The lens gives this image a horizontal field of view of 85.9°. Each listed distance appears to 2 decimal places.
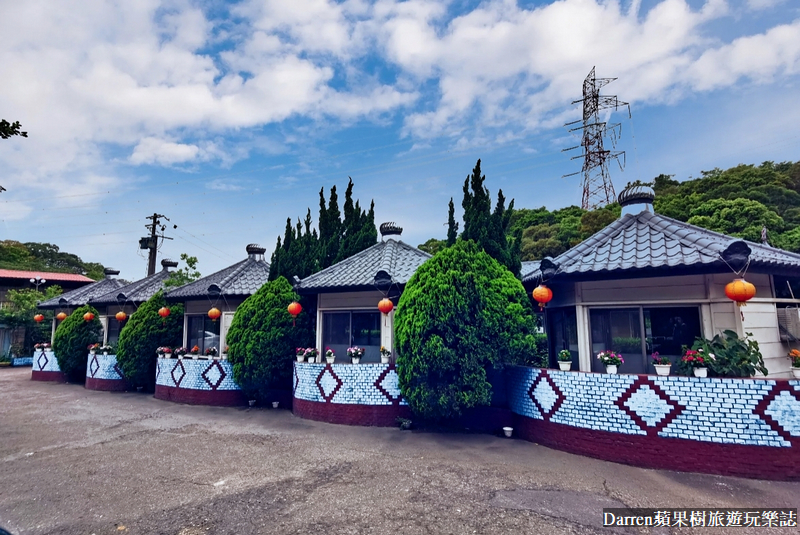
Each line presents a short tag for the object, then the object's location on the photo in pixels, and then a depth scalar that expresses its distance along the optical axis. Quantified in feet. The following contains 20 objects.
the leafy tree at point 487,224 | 30.76
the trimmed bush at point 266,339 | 37.99
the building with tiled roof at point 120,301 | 56.03
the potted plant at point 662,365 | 22.13
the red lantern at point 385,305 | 31.12
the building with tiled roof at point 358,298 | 33.78
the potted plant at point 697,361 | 21.29
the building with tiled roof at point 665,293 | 22.94
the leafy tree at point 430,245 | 115.36
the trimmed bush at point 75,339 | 56.65
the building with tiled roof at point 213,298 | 44.88
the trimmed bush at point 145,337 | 47.62
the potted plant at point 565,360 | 25.23
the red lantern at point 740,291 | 19.98
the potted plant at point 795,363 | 20.21
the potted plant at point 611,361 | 23.53
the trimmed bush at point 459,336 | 27.12
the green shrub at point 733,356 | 21.02
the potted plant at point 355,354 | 33.17
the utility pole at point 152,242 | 96.57
